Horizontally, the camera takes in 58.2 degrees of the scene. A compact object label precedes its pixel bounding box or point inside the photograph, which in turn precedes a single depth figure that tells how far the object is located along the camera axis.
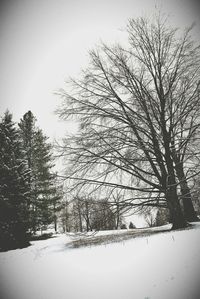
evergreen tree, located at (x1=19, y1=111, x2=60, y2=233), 18.30
